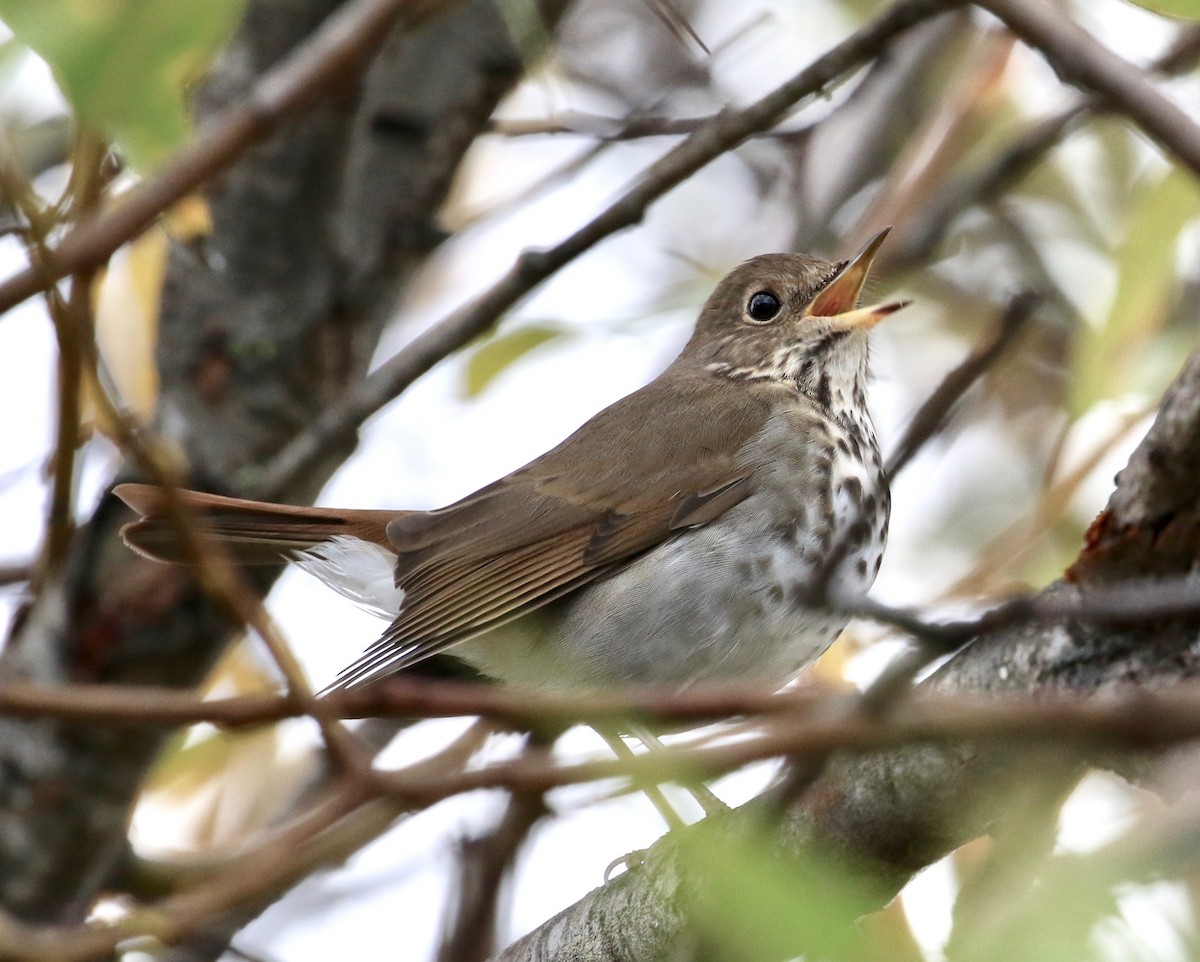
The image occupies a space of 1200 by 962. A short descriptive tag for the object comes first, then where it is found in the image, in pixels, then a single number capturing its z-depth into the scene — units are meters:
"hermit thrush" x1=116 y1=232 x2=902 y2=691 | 7.95
